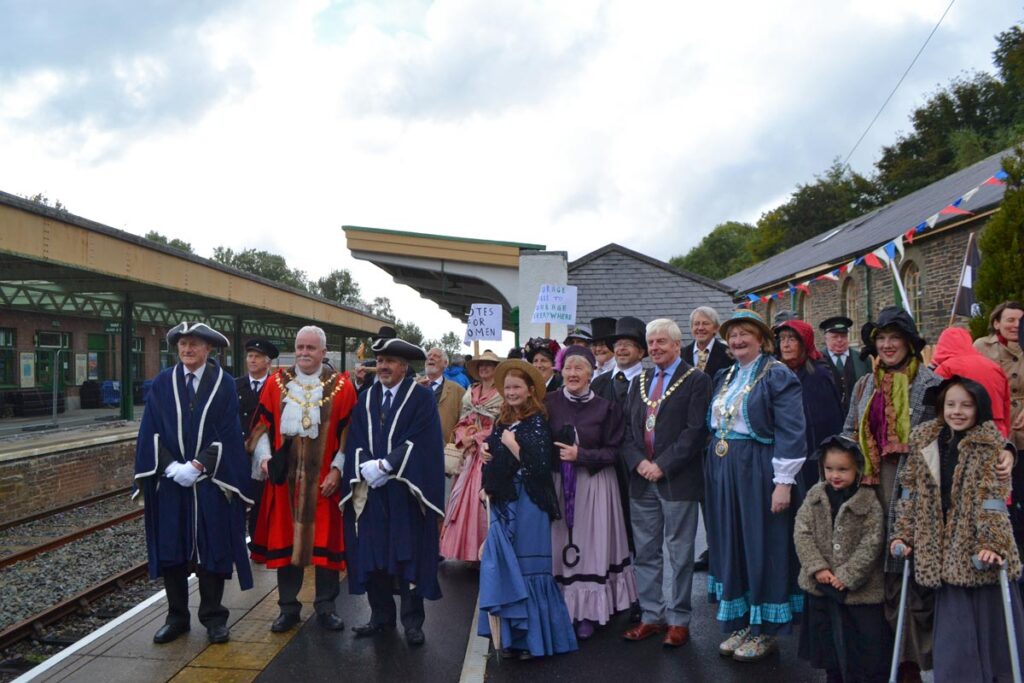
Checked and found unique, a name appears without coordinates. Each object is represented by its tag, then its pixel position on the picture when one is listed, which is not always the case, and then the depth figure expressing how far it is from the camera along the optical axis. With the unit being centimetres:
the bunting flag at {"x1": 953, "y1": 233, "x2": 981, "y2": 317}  1157
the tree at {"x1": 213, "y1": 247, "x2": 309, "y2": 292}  9075
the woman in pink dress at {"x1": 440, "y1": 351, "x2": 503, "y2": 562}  639
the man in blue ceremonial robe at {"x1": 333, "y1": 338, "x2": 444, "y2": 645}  501
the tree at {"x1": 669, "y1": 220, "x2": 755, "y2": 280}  7744
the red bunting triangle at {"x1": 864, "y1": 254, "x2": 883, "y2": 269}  1476
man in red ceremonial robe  527
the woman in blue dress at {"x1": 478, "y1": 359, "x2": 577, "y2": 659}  461
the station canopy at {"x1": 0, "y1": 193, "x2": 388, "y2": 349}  1133
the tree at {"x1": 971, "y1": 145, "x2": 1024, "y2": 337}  827
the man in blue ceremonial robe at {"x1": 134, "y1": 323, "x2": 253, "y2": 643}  496
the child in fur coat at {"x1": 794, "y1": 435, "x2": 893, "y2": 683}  400
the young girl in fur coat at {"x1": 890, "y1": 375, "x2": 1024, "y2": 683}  366
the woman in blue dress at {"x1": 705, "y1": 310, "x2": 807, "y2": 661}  449
